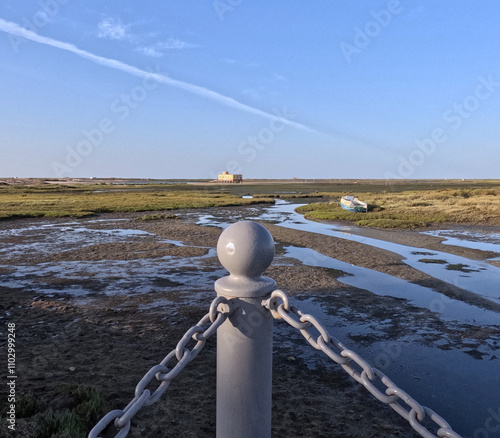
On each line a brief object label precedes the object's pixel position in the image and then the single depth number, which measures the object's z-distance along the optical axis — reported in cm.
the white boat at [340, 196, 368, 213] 3262
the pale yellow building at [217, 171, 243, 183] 18762
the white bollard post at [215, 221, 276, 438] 180
